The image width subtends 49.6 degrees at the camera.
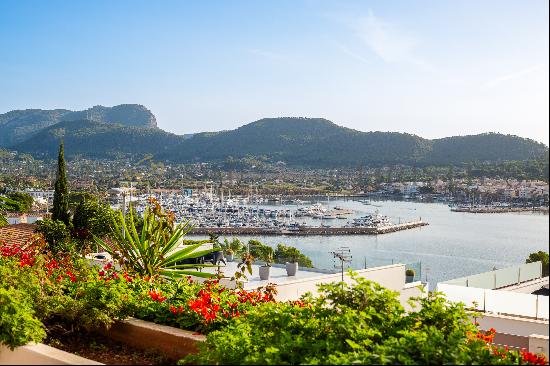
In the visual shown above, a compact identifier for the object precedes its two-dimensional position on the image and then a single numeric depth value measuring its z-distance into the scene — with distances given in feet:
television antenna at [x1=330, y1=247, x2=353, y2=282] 29.30
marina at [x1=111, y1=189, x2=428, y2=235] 195.00
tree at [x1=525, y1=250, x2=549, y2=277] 112.16
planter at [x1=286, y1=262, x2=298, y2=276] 31.96
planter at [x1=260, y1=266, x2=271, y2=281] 29.86
